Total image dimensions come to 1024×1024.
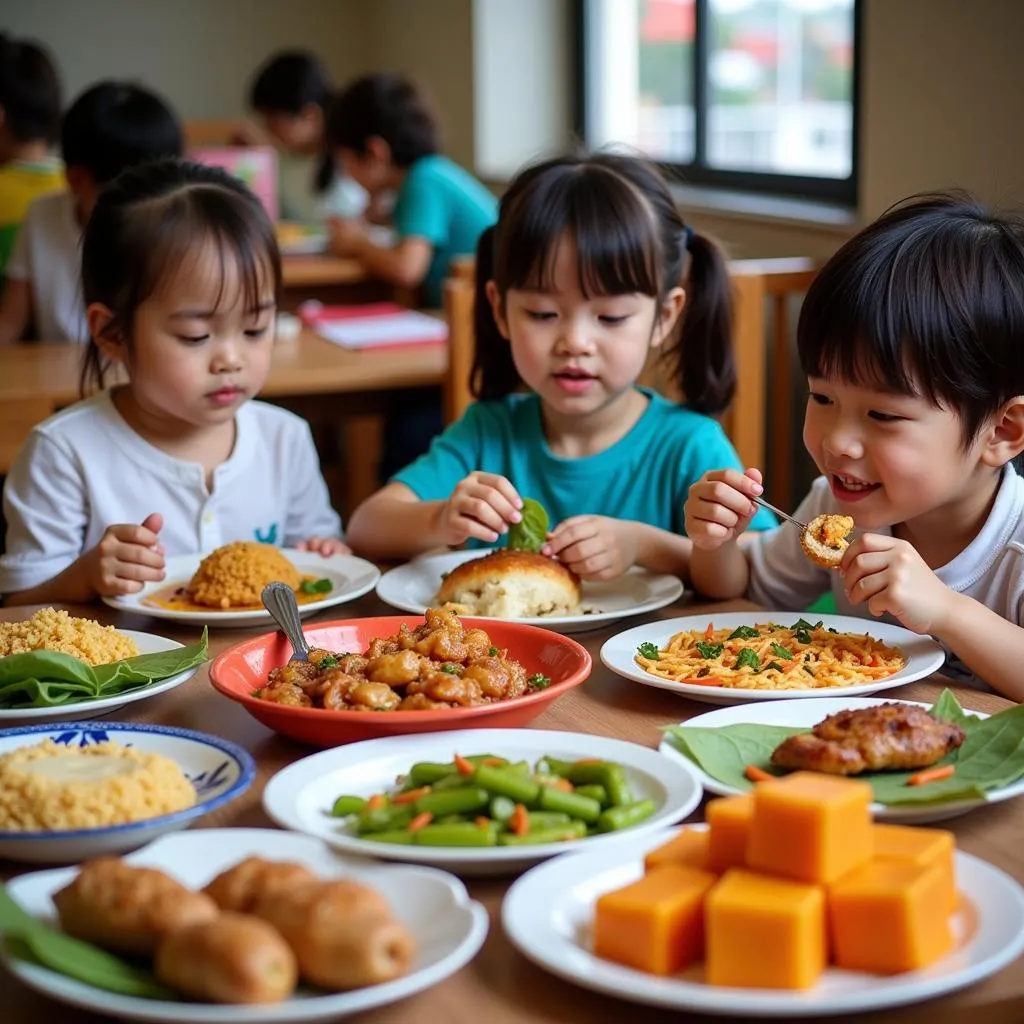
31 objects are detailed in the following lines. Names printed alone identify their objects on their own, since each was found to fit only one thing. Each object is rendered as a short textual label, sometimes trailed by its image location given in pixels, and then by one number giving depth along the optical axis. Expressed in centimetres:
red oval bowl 119
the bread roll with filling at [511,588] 167
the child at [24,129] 461
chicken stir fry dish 123
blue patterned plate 98
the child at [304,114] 676
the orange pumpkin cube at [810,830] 83
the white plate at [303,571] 166
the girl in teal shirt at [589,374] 207
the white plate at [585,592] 165
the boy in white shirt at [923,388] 158
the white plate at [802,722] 104
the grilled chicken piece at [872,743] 109
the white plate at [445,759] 96
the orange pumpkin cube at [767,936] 81
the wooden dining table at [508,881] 82
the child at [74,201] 356
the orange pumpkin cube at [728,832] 89
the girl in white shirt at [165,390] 214
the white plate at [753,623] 132
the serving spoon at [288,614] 143
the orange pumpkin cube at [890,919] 81
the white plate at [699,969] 79
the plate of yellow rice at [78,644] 134
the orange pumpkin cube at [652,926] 83
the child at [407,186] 480
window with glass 448
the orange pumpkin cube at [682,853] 92
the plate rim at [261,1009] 76
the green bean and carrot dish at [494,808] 98
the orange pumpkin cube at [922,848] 86
